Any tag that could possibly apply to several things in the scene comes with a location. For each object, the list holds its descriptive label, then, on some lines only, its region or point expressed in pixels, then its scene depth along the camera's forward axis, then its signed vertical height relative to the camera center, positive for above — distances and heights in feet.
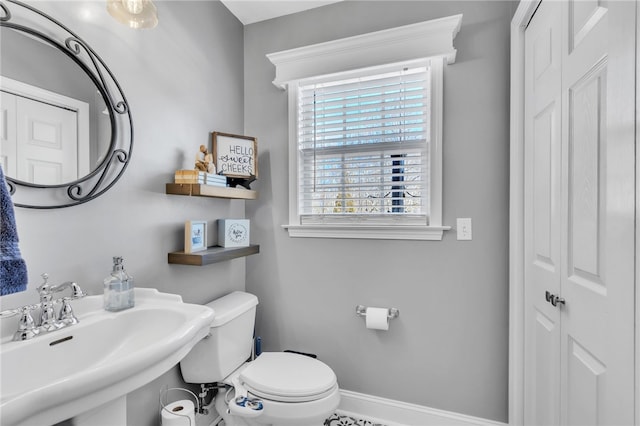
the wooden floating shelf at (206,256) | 4.76 -0.72
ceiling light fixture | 3.69 +2.37
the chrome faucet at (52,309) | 3.16 -1.01
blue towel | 2.56 -0.35
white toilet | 4.43 -2.54
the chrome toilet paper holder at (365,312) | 5.69 -1.86
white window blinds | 5.68 +1.22
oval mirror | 3.16 +1.08
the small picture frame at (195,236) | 4.94 -0.41
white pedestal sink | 2.12 -1.30
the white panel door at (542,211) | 3.71 +0.00
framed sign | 5.73 +1.06
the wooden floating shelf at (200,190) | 4.75 +0.32
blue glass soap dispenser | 3.78 -0.96
